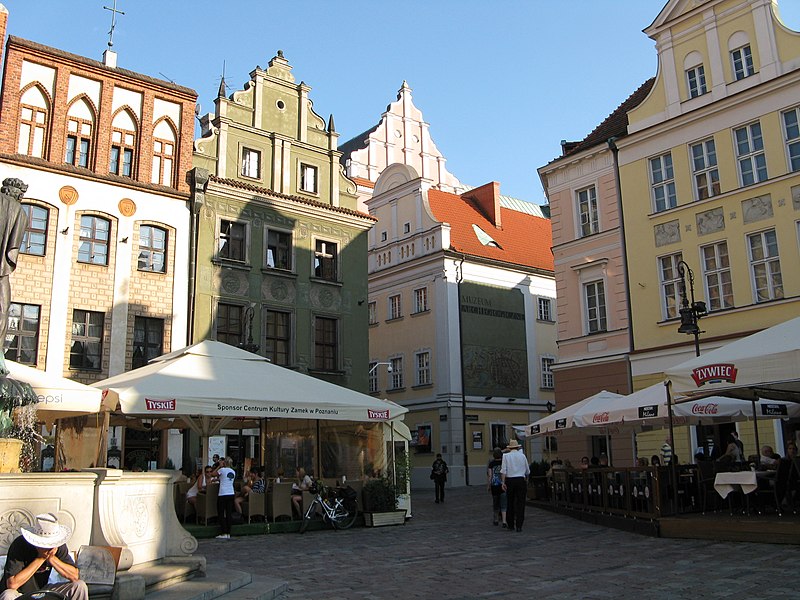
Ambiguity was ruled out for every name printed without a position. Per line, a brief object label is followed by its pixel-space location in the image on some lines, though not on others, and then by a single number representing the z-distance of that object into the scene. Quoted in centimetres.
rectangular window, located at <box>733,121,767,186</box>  2239
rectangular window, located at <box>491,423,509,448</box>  3634
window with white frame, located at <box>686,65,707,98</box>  2441
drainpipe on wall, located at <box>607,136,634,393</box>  2499
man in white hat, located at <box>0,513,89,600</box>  533
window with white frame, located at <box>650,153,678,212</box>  2475
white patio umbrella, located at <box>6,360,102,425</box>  1026
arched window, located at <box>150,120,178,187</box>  2516
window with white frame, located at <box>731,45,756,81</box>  2316
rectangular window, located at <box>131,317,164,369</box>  2353
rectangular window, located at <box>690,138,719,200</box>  2355
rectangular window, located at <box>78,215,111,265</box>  2325
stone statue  885
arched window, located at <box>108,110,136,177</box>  2436
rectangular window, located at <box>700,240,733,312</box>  2277
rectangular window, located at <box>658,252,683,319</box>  2398
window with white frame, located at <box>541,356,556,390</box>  3944
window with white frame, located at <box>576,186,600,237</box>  2706
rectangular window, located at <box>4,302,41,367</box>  2162
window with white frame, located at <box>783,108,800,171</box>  2153
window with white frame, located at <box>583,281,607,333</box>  2631
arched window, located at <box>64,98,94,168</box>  2356
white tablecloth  1204
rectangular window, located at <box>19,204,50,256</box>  2236
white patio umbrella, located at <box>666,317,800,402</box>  1050
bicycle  1628
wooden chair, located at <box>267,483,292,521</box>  1608
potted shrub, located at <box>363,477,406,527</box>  1692
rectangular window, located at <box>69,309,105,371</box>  2267
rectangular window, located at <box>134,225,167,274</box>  2431
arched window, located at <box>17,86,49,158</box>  2273
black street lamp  1791
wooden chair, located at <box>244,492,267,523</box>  1587
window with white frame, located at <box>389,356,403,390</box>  3800
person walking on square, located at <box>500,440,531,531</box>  1465
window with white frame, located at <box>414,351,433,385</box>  3656
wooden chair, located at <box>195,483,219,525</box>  1554
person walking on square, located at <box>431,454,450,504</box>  2556
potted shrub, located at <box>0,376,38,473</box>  790
